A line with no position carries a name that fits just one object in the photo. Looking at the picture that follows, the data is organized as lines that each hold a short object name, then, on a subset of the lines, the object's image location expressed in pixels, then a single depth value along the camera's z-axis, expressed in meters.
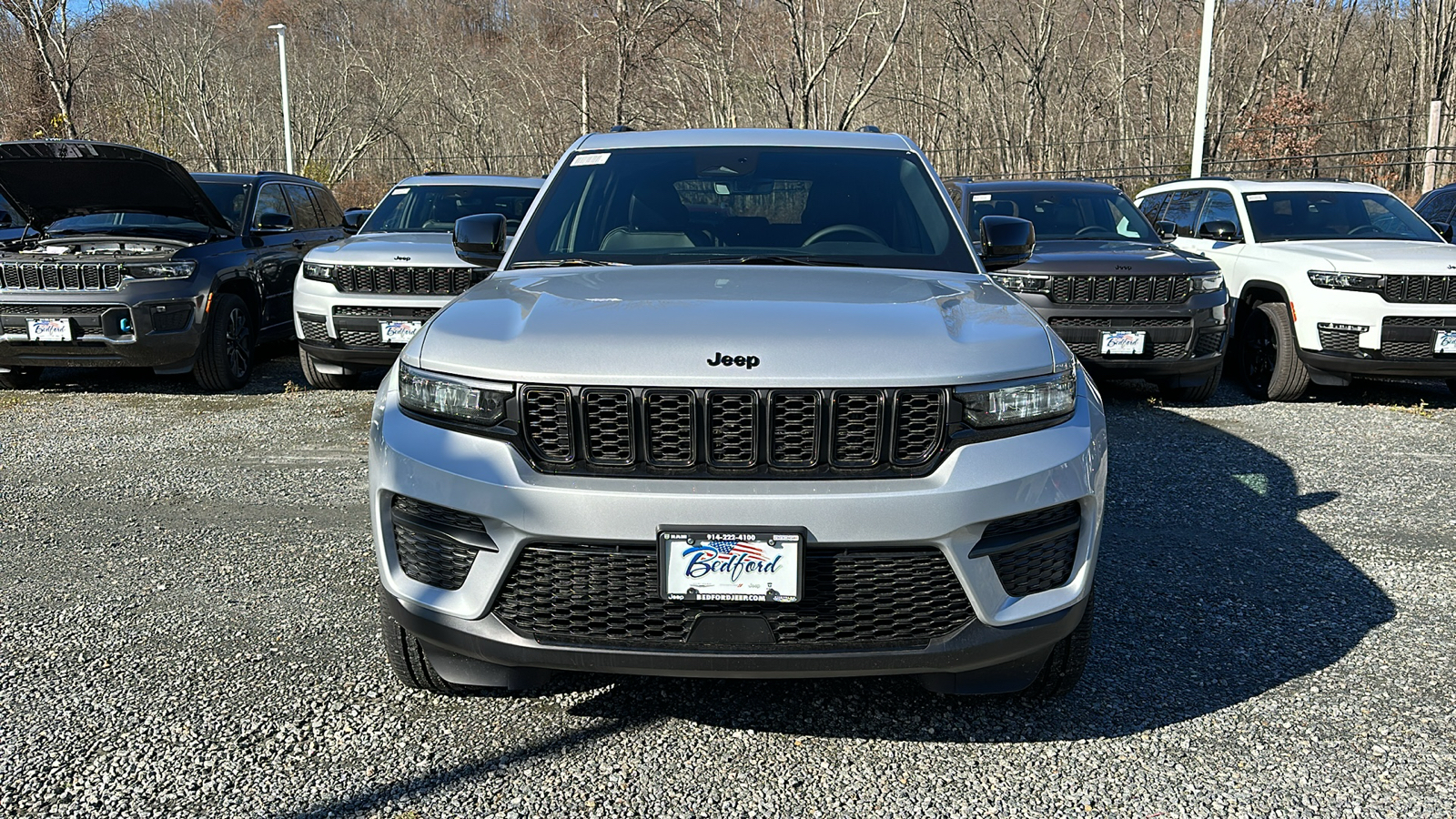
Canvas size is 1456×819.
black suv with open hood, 7.54
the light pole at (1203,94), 17.01
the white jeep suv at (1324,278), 7.46
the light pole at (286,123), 28.59
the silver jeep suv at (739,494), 2.44
